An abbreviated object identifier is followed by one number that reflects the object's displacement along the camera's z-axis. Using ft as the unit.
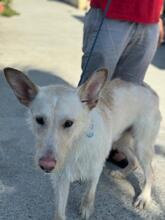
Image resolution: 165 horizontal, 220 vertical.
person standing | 9.85
